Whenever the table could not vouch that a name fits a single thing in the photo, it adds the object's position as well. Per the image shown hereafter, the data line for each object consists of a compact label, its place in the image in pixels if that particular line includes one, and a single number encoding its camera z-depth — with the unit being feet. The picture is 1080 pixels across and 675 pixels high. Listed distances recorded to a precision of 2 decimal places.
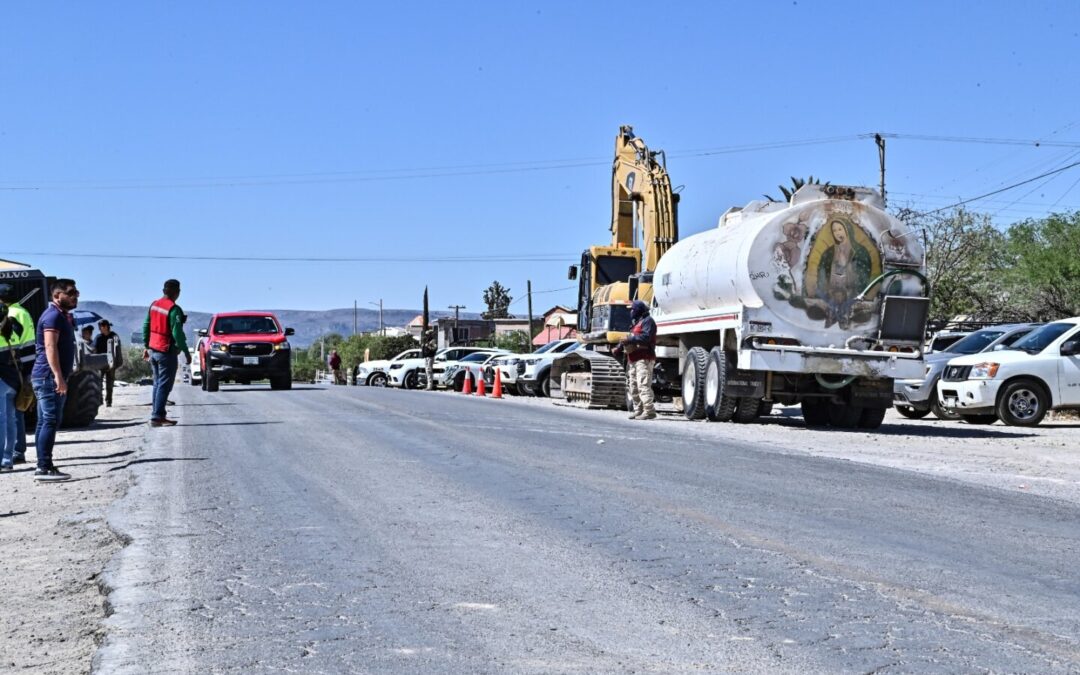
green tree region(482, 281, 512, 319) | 559.75
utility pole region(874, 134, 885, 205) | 155.53
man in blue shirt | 38.22
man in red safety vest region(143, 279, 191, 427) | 57.31
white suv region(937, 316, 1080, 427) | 67.92
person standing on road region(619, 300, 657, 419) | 71.05
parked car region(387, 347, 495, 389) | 151.02
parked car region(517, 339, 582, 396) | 113.80
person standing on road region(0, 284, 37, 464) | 40.37
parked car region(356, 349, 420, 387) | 156.87
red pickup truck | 107.96
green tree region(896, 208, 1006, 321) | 168.14
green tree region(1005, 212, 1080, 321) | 147.88
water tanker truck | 62.80
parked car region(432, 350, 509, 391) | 133.59
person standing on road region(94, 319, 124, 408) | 74.84
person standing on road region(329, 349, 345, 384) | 214.48
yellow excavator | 82.69
